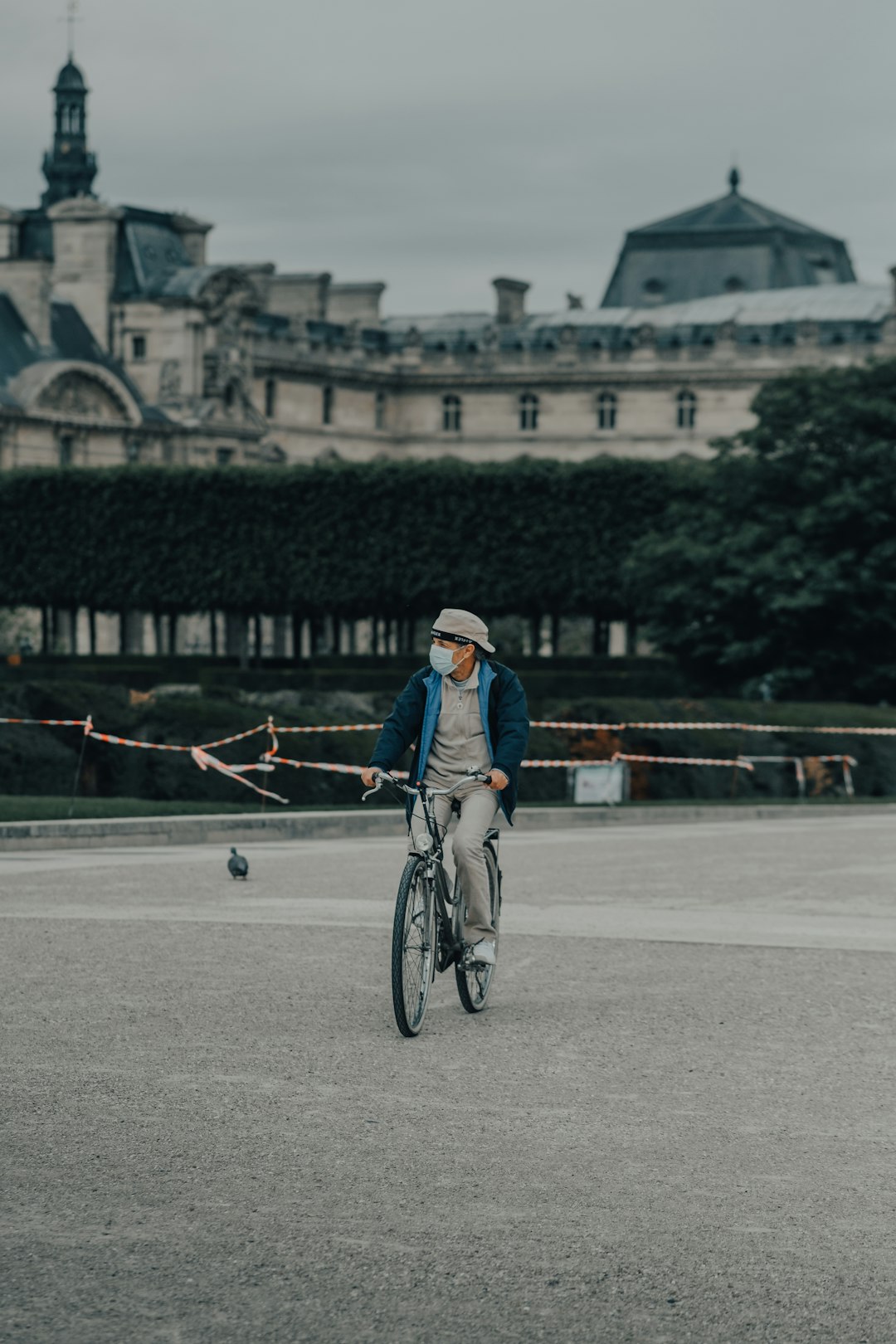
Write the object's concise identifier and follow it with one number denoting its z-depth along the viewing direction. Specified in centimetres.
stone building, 11050
